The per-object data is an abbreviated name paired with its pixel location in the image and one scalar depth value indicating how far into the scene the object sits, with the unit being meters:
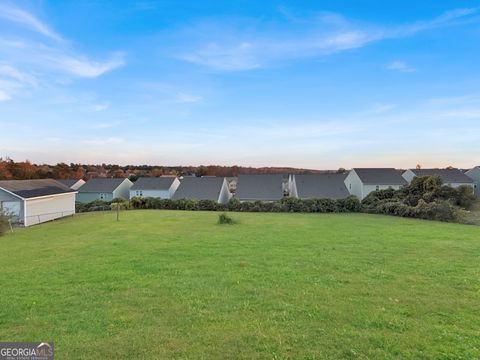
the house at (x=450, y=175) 43.81
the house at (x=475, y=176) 46.00
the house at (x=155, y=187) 46.19
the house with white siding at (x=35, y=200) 24.22
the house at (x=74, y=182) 52.44
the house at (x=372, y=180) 38.36
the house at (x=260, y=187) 37.78
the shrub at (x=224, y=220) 20.66
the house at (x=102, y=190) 47.78
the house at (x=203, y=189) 38.77
